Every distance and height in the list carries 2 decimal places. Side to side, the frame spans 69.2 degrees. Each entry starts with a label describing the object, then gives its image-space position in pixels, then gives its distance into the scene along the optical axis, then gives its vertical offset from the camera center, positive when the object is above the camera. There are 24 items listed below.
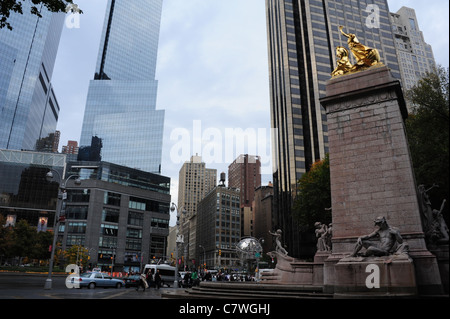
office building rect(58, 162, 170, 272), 89.50 +14.07
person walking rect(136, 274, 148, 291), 27.27 -1.08
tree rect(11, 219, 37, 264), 56.53 +4.56
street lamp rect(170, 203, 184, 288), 33.09 +3.22
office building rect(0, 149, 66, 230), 101.12 +24.53
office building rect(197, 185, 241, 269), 134.00 +16.76
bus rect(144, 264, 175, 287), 45.10 -0.67
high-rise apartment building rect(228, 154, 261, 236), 190.91 +51.61
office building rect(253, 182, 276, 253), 140.07 +23.00
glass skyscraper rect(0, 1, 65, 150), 124.56 +73.93
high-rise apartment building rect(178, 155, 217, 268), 194.62 +47.00
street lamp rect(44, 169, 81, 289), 24.33 +5.72
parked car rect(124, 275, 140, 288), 37.01 -1.62
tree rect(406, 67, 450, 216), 14.77 +8.69
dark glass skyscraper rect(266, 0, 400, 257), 87.75 +56.26
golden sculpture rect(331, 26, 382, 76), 18.06 +11.15
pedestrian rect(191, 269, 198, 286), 34.81 -1.22
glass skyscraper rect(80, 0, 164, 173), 133.88 +74.84
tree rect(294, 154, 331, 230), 38.41 +7.81
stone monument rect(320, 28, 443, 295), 12.41 +4.16
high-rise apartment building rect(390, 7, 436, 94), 139.12 +95.26
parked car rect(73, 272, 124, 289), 30.75 -1.27
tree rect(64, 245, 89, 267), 74.75 +2.65
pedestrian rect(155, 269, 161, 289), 32.61 -1.14
